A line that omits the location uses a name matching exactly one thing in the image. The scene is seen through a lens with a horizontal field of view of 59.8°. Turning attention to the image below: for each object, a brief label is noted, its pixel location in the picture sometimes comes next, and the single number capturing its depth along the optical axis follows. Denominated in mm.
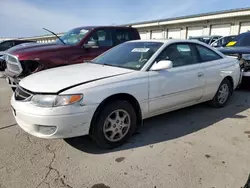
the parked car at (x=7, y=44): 11539
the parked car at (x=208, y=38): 15197
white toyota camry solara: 2580
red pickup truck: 4625
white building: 20739
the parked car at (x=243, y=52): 5707
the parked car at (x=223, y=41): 12038
